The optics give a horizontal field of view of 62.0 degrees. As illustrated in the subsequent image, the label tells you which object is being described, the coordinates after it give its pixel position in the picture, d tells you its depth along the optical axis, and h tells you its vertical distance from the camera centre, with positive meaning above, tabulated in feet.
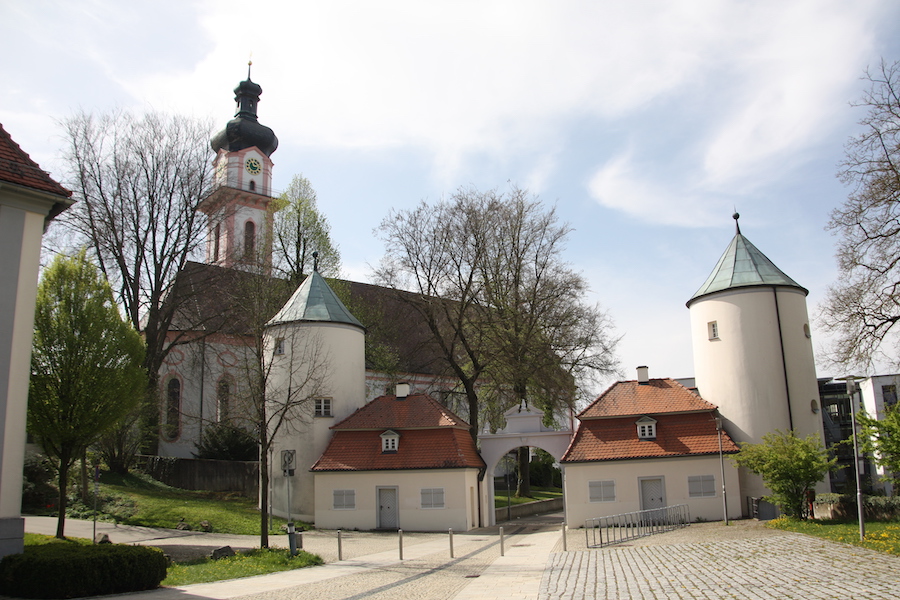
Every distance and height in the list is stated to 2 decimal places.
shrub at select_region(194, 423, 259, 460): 119.96 +2.51
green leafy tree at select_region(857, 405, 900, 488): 62.90 +0.64
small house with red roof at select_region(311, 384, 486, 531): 99.45 -2.97
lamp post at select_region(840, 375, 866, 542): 57.26 +1.83
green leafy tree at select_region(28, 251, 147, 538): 67.31 +9.09
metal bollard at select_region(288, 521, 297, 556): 64.28 -7.02
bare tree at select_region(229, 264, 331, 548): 87.61 +14.15
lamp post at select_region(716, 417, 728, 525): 83.08 -1.54
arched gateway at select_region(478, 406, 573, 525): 109.60 +2.05
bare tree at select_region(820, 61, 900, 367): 69.77 +16.03
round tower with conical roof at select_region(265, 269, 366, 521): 104.99 +11.77
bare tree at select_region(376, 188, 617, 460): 119.96 +23.68
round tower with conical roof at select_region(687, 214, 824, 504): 95.71 +11.77
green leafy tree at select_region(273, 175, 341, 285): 147.43 +43.11
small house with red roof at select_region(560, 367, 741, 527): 92.22 -1.10
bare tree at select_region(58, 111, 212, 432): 106.83 +35.41
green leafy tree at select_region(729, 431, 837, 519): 72.84 -2.13
